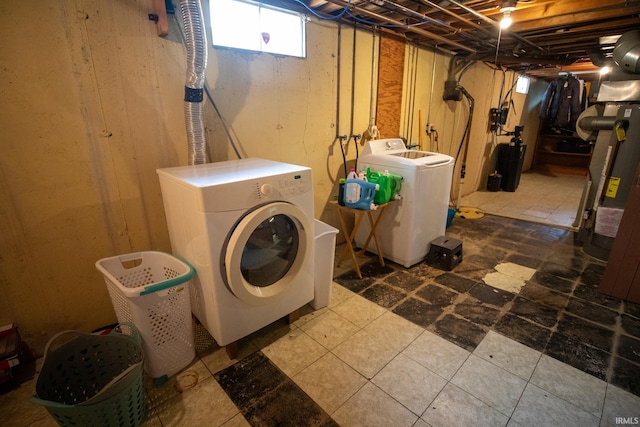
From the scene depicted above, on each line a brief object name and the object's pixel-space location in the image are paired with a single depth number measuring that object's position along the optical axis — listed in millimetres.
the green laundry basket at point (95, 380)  1096
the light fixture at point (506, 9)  2242
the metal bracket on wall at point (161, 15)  1636
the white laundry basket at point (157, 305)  1392
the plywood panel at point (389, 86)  3025
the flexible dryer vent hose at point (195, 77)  1576
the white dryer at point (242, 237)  1423
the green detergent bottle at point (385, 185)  2408
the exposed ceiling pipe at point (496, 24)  2215
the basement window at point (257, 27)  1961
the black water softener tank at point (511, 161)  5250
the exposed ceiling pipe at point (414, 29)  2264
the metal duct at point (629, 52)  2613
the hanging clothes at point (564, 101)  5391
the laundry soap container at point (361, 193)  2303
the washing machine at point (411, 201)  2467
